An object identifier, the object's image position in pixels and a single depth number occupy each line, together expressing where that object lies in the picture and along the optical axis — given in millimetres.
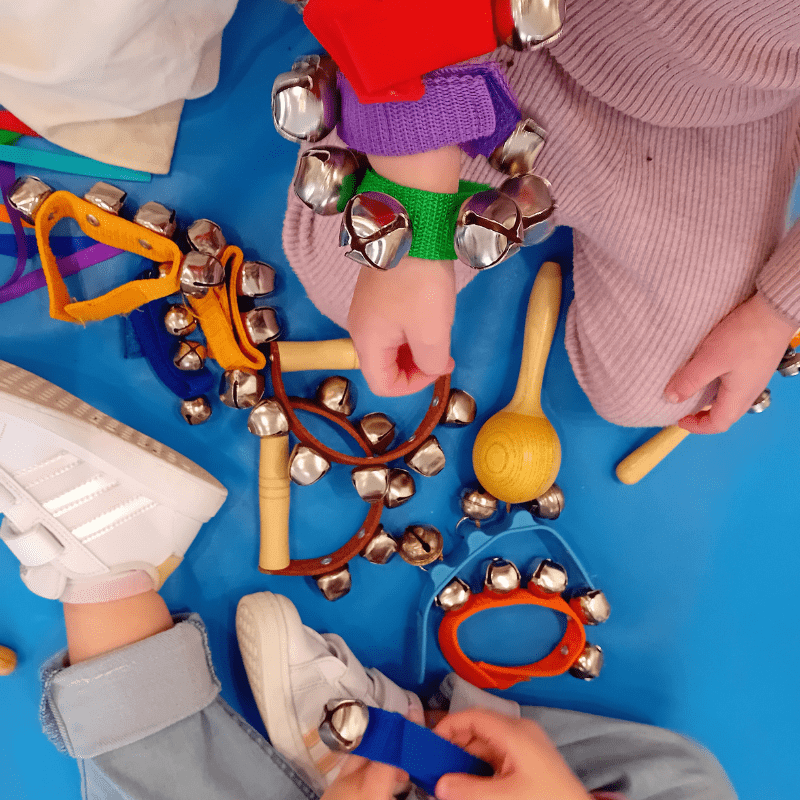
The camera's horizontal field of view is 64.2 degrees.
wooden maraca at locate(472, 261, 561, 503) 748
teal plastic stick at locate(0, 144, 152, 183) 715
